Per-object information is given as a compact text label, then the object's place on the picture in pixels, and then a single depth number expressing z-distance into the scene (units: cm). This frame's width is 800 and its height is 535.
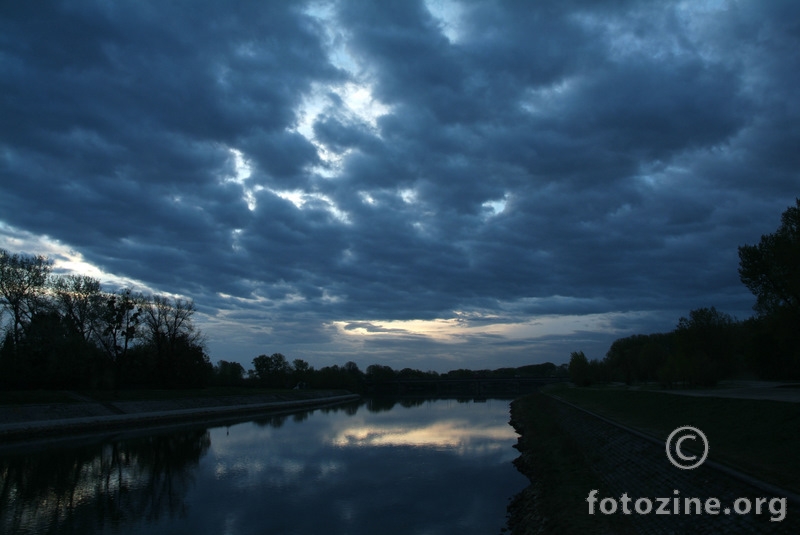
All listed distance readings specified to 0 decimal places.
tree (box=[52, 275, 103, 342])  6961
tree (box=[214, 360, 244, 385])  12688
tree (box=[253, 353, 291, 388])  15175
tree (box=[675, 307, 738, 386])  5681
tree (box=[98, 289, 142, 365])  7706
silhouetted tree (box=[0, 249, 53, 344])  6103
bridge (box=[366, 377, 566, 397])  17950
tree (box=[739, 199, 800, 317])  3899
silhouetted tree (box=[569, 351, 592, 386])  10425
